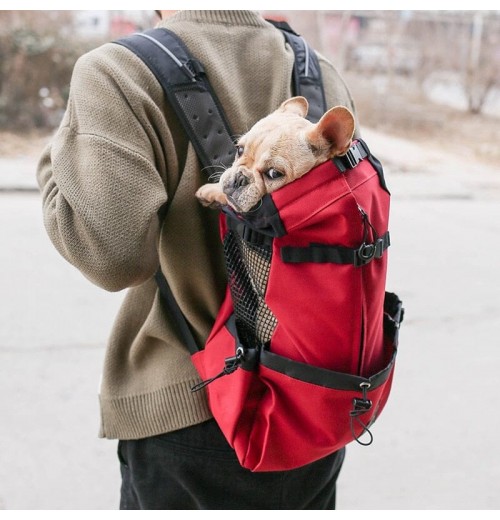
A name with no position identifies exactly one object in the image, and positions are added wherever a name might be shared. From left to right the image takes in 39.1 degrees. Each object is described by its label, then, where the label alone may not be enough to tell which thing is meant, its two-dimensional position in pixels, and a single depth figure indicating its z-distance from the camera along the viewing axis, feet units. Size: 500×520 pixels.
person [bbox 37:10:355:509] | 3.67
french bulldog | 3.48
